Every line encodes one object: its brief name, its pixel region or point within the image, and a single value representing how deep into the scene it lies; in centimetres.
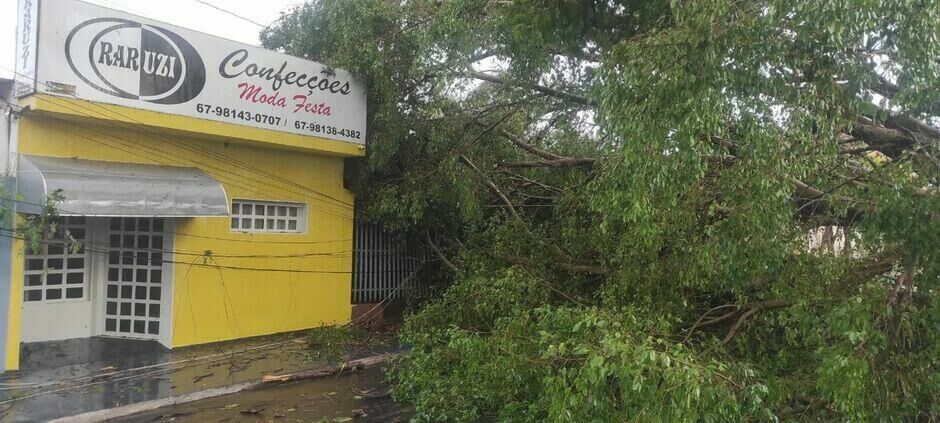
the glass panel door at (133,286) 903
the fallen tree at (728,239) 389
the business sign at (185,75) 732
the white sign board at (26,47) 711
